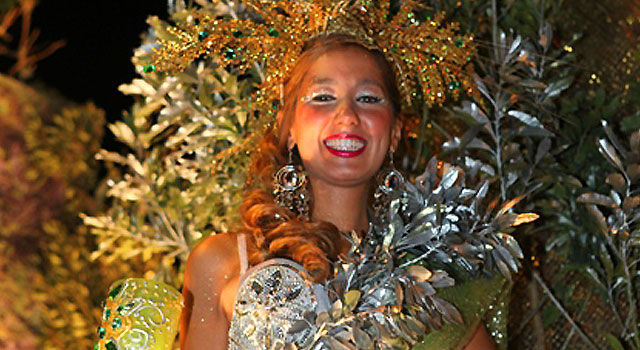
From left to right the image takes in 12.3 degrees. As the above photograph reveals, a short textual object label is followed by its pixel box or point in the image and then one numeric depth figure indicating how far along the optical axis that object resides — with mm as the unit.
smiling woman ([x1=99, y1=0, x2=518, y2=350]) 3620
